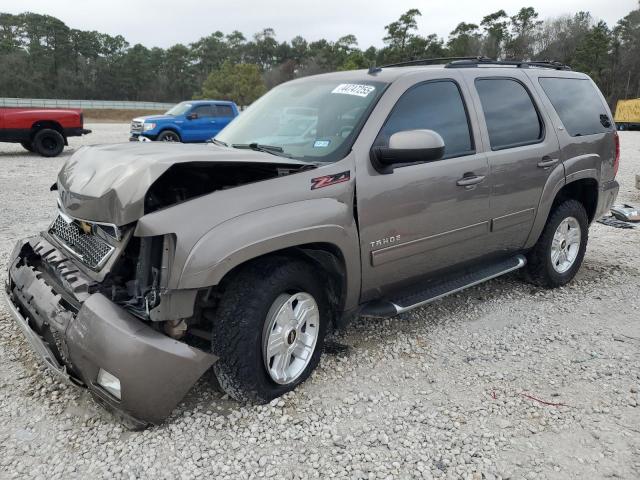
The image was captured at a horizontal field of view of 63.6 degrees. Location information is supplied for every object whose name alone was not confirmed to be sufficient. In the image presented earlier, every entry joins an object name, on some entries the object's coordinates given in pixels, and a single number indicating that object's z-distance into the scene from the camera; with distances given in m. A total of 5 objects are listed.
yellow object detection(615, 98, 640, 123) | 34.34
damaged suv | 2.42
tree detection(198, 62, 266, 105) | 55.25
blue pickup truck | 16.75
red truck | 13.22
